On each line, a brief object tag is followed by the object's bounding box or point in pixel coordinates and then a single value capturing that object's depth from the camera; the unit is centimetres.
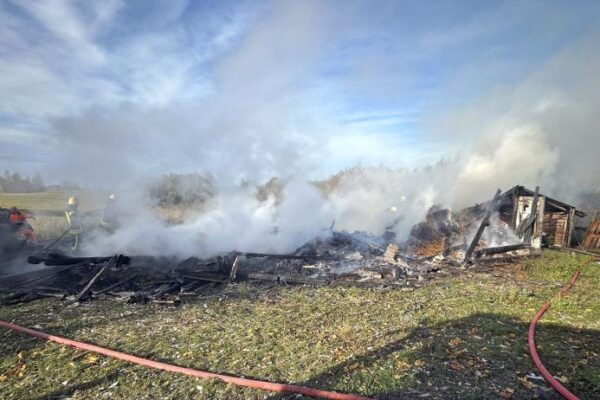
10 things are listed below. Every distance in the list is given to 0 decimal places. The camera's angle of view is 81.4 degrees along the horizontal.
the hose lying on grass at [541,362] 473
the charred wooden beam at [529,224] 1956
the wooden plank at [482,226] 1541
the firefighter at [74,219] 1426
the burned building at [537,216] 1969
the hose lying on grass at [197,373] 463
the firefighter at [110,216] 1524
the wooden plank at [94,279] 960
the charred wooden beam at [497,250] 1608
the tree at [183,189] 1809
